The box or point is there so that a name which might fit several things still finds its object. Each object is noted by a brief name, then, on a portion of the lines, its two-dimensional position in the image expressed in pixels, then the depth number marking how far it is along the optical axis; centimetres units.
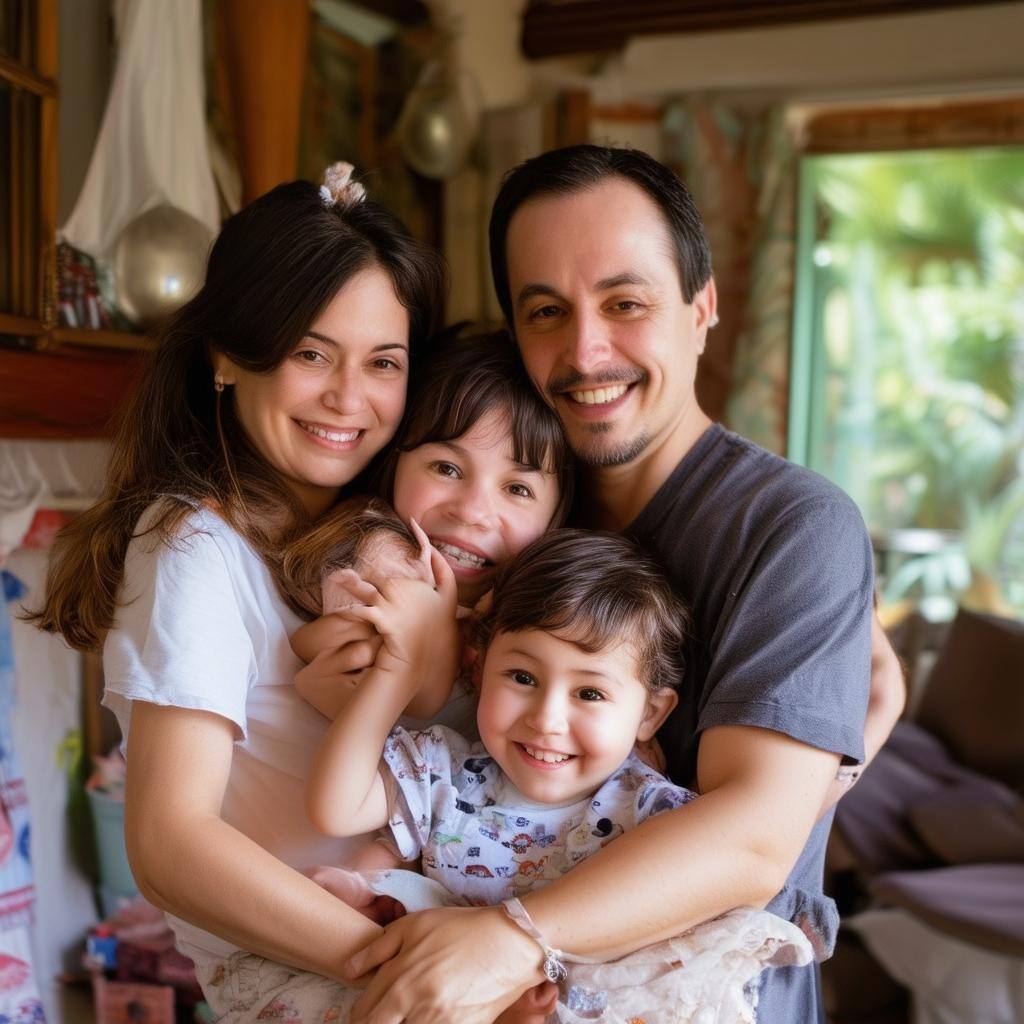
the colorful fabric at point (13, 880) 237
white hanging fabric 256
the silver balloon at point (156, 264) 251
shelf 244
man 116
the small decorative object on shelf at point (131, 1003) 262
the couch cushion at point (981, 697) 345
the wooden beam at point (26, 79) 224
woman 119
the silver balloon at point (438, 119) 416
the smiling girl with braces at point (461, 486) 142
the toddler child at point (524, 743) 127
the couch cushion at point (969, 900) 260
